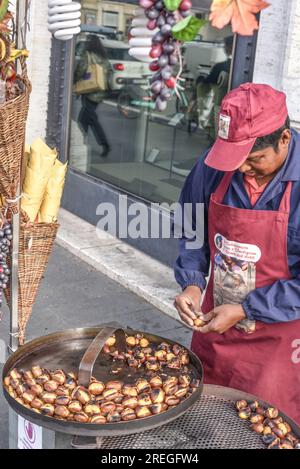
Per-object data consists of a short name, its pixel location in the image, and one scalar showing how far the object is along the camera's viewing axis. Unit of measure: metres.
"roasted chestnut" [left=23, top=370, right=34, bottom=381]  2.57
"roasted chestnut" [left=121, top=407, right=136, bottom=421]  2.32
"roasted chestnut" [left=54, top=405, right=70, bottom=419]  2.35
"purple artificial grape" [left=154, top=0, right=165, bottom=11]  2.10
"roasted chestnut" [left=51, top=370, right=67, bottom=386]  2.55
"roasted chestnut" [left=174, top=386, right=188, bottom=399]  2.48
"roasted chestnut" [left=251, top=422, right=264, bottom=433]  2.54
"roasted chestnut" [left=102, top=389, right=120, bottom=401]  2.46
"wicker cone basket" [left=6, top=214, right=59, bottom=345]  3.37
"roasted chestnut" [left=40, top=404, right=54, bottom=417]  2.35
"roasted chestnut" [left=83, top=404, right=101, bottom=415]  2.37
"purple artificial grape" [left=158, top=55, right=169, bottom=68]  2.18
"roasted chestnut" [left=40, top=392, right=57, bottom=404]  2.43
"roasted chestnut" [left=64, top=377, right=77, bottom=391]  2.52
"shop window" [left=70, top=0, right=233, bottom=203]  6.25
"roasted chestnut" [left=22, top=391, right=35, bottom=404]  2.43
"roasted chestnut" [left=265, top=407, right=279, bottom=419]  2.59
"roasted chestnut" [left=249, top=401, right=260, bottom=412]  2.65
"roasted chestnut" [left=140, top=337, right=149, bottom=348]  2.88
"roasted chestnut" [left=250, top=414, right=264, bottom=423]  2.58
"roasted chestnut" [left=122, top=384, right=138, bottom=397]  2.48
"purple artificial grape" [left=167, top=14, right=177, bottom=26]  2.09
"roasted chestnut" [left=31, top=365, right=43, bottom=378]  2.58
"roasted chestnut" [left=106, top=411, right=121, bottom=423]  2.32
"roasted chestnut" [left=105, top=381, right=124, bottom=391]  2.53
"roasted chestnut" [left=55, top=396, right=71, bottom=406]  2.39
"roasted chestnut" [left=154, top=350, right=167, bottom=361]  2.77
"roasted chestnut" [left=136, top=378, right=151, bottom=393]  2.53
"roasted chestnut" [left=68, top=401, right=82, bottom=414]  2.37
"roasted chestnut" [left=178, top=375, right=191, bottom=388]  2.56
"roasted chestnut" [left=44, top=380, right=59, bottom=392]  2.49
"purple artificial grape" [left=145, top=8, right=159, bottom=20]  2.11
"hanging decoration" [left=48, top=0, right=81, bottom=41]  3.21
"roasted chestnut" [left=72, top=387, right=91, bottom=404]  2.43
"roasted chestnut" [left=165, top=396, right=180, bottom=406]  2.42
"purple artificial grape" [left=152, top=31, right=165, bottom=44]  2.14
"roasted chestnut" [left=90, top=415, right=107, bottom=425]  2.32
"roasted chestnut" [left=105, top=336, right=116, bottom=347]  2.87
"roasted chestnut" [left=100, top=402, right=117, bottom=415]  2.38
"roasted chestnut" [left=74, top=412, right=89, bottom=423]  2.33
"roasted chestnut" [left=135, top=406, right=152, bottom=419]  2.34
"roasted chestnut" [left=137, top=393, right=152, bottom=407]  2.41
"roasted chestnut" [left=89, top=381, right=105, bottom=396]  2.50
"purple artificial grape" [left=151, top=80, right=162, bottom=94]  2.25
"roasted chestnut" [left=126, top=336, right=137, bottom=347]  2.88
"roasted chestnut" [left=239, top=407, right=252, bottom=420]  2.62
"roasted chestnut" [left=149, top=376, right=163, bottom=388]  2.55
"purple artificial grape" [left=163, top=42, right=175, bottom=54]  2.16
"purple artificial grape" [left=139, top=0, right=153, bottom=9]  2.10
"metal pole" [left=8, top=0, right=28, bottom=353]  3.28
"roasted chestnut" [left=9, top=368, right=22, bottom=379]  2.57
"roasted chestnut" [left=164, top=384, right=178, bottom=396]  2.49
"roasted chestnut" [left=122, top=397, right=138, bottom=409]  2.40
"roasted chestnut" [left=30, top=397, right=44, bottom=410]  2.40
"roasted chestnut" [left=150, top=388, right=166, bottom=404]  2.44
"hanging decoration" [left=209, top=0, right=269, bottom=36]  1.93
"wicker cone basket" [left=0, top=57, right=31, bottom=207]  2.90
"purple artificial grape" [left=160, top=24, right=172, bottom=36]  2.10
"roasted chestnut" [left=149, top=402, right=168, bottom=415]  2.36
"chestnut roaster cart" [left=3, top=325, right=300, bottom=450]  2.28
